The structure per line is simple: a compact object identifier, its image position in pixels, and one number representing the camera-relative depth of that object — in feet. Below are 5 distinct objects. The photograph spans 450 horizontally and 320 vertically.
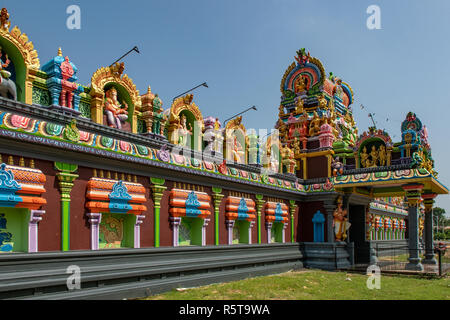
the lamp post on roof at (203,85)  49.60
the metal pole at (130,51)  41.50
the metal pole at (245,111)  58.65
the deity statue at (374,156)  71.36
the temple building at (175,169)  34.32
